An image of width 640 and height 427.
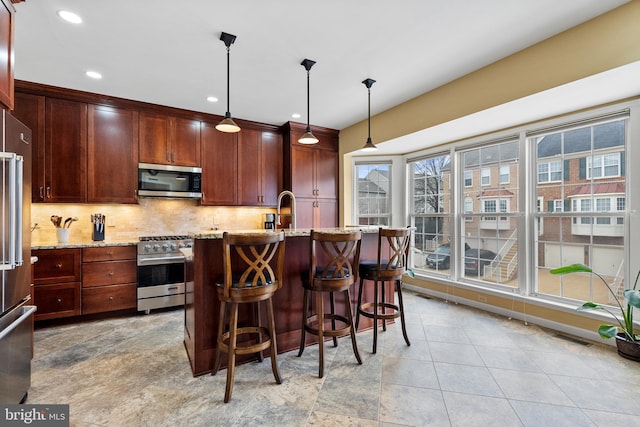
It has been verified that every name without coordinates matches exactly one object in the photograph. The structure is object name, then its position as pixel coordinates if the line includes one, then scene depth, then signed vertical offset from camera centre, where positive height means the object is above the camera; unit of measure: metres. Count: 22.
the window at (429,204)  4.37 +0.12
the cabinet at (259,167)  4.57 +0.73
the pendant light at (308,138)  3.07 +0.78
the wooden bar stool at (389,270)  2.59 -0.52
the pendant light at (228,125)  2.49 +0.78
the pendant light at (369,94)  3.19 +1.40
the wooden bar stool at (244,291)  1.91 -0.53
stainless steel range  3.57 -0.73
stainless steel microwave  3.85 +0.43
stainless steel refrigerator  1.60 -0.32
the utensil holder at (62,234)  3.44 -0.24
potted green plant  2.39 -0.99
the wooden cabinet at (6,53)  1.65 +0.93
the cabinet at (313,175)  4.72 +0.62
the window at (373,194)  5.00 +0.32
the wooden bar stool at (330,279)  2.22 -0.53
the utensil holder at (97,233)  3.65 -0.24
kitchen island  2.21 -0.71
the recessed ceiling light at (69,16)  2.13 +1.45
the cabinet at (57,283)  3.11 -0.75
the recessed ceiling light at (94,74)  3.04 +1.45
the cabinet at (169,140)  3.90 +1.00
